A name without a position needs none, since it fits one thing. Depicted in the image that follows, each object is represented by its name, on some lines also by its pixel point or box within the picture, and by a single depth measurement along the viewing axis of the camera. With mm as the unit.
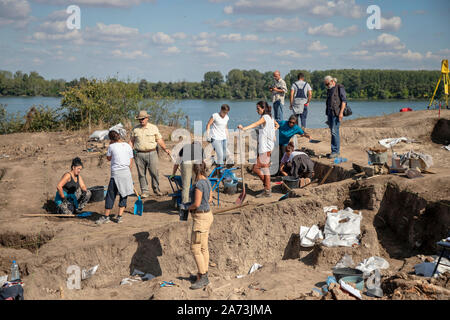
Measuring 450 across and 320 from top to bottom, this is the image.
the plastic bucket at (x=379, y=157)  8422
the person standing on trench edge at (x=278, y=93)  11328
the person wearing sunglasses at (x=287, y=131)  9805
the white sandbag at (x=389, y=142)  11727
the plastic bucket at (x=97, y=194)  8734
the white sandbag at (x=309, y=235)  6527
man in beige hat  8367
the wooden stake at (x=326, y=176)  9078
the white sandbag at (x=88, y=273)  6000
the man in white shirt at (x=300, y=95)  11422
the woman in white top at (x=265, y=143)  7898
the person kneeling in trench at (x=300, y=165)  9500
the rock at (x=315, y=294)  4826
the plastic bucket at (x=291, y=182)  9128
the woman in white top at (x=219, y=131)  9070
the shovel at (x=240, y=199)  8172
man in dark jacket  9305
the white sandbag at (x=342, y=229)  6297
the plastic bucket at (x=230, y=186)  9177
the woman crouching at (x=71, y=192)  7965
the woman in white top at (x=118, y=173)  7195
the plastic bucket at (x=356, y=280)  5160
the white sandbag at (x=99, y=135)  13920
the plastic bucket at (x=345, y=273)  5465
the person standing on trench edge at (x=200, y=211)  5119
